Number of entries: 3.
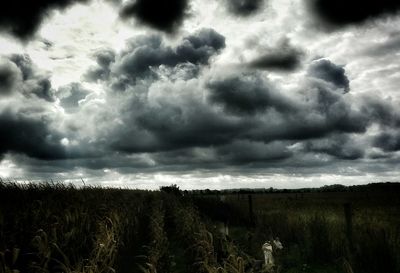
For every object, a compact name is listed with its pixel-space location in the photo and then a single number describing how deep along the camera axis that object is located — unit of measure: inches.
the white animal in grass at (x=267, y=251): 328.8
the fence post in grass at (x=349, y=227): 478.9
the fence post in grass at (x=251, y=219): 814.5
